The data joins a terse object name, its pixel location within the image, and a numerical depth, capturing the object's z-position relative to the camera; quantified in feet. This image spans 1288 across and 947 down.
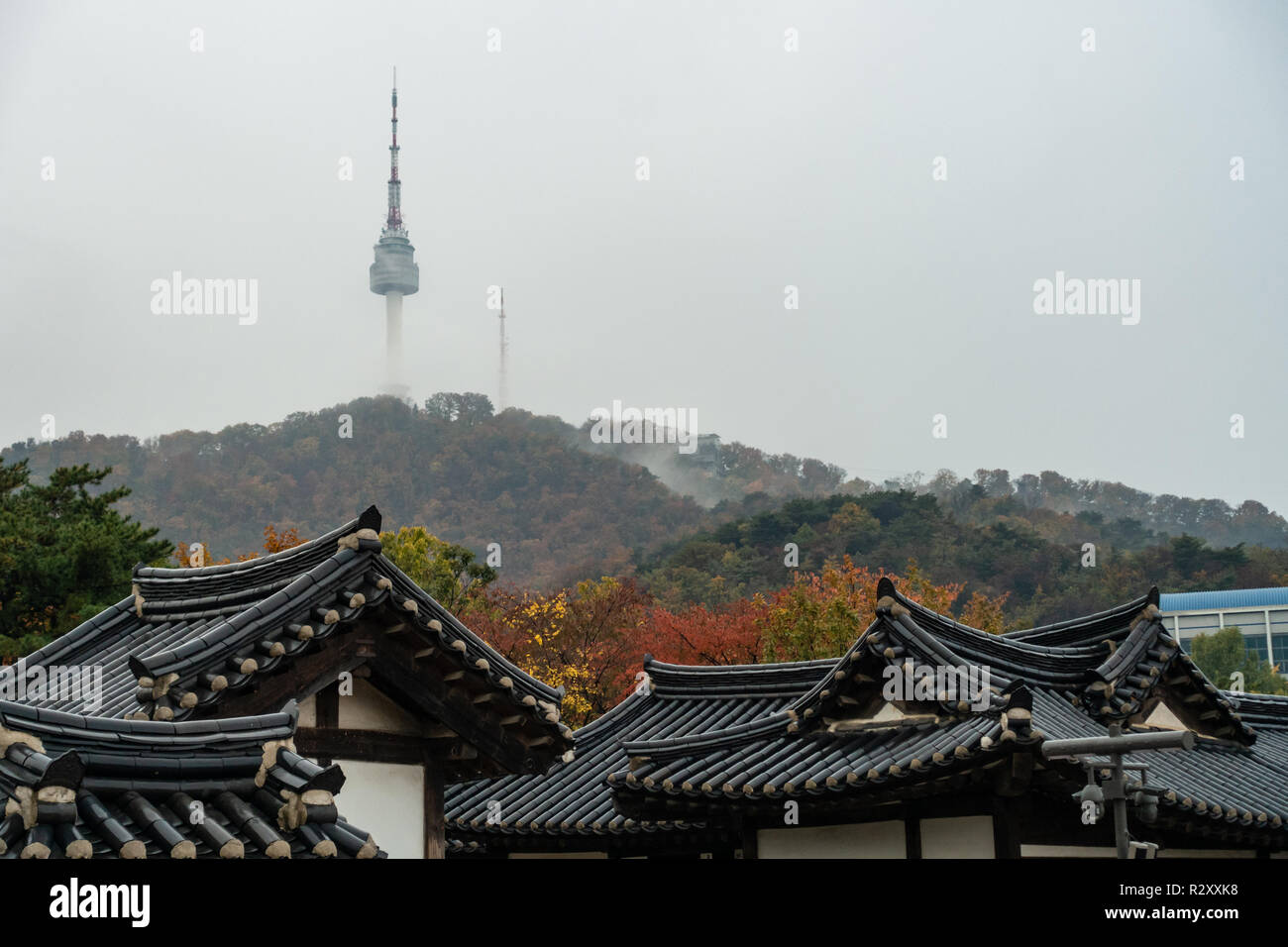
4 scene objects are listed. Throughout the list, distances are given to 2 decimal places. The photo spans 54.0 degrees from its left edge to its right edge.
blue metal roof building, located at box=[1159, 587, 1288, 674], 312.29
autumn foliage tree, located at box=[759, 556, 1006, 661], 149.48
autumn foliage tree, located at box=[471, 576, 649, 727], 163.22
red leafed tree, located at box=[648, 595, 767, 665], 169.37
